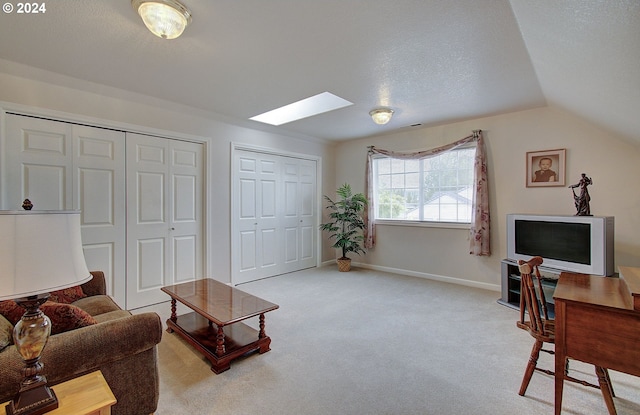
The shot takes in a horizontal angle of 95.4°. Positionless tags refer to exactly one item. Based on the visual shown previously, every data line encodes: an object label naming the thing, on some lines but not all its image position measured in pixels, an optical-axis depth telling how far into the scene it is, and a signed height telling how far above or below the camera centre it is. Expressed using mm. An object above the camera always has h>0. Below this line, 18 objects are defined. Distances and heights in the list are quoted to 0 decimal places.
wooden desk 1372 -597
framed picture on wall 3553 +499
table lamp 953 -227
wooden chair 1745 -723
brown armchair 1245 -725
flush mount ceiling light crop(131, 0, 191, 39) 1722 +1165
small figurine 3012 +89
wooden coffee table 2160 -1053
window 4375 +329
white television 2773 -356
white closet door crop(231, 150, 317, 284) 4406 -138
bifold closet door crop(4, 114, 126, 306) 2680 +290
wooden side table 1101 -764
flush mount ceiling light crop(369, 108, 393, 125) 3652 +1177
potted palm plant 5246 -311
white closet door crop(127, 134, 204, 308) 3371 -108
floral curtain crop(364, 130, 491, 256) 4012 +32
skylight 3697 +1363
